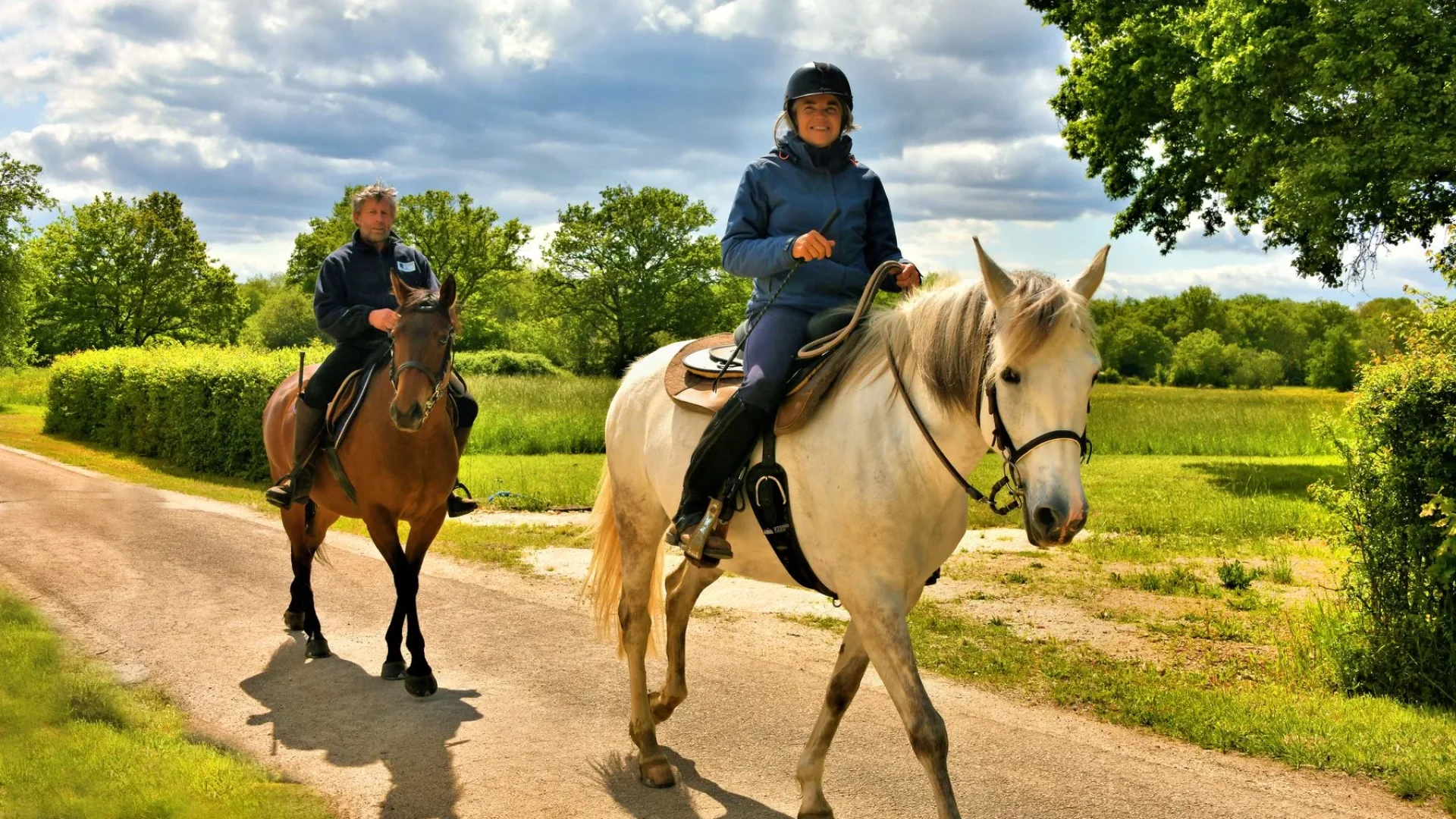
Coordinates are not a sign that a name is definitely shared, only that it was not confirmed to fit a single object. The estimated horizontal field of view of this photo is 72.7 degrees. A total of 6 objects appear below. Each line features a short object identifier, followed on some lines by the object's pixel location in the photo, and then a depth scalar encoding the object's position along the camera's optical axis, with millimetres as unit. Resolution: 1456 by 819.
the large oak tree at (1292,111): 14281
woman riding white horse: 4211
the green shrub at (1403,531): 5906
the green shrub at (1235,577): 9266
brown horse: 6008
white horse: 3186
